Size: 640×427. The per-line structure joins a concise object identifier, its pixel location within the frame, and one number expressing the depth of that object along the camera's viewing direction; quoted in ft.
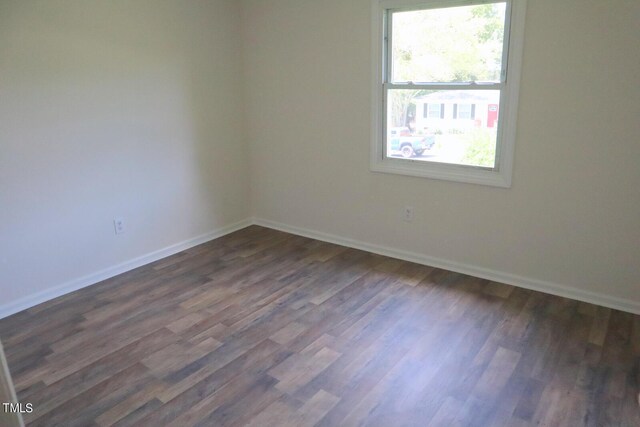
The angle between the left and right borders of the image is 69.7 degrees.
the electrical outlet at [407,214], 12.03
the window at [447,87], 9.89
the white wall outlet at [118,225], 11.53
